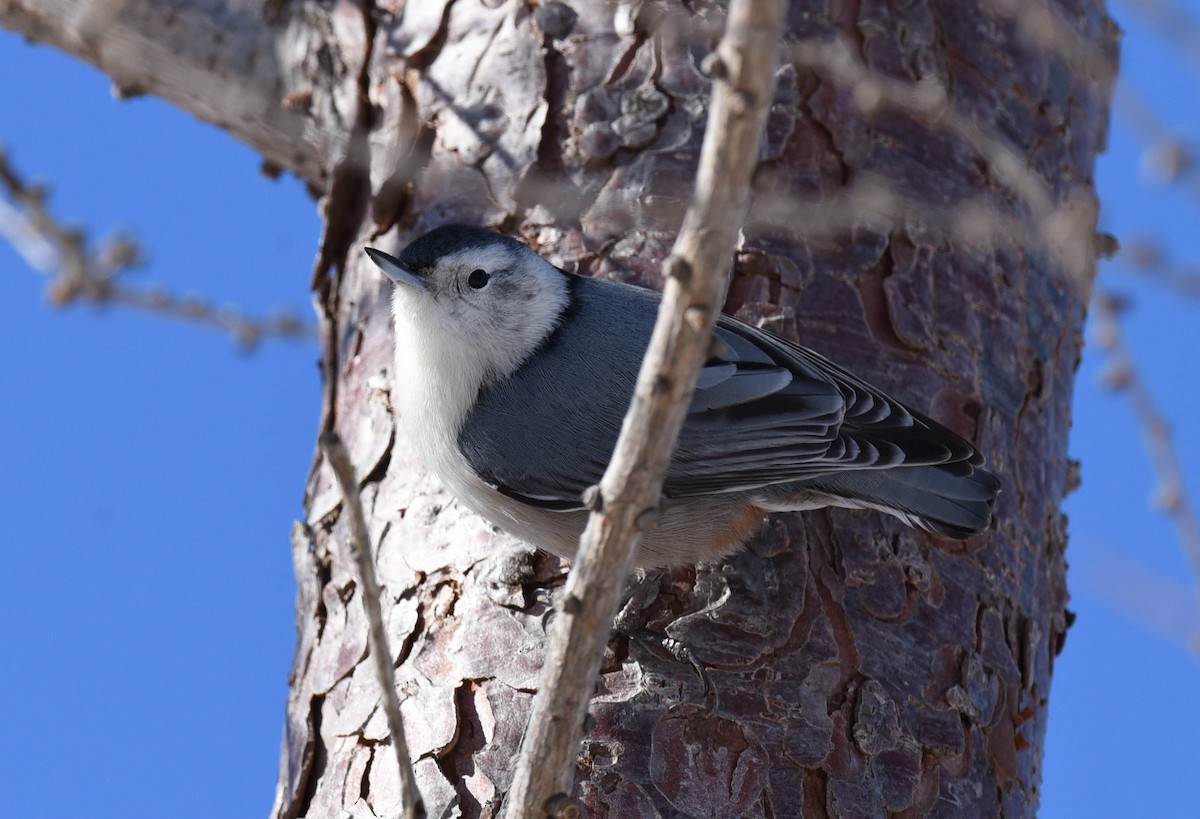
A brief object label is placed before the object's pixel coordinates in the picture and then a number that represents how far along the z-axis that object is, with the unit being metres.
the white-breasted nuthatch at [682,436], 4.63
